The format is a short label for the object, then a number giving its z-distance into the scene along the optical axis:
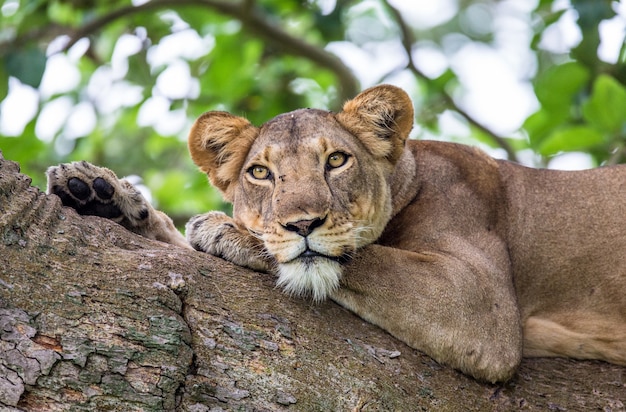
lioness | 9.31
